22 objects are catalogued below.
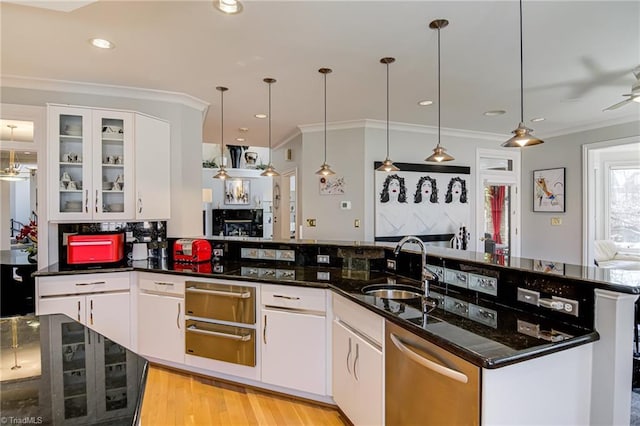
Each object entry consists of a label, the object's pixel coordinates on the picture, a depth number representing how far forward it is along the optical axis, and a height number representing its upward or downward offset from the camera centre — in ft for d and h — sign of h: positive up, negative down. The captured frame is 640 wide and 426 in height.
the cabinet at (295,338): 8.13 -3.00
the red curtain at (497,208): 20.80 +0.15
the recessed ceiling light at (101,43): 8.45 +4.09
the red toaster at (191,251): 10.98 -1.25
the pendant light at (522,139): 6.91 +1.42
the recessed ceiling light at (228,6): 6.69 +3.96
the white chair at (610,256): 20.04 -2.68
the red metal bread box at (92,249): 10.47 -1.12
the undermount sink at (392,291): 7.74 -1.79
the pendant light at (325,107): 10.23 +4.08
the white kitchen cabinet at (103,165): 10.42 +1.44
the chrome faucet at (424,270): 7.11 -1.23
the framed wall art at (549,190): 18.56 +1.11
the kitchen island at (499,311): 4.48 -1.67
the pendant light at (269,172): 12.50 +1.40
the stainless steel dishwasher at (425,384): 4.31 -2.40
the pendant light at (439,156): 8.98 +1.39
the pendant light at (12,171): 11.10 +1.27
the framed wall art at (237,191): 33.71 +1.87
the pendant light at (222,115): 11.81 +4.08
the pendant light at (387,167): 10.83 +1.35
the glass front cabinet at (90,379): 2.86 -1.63
